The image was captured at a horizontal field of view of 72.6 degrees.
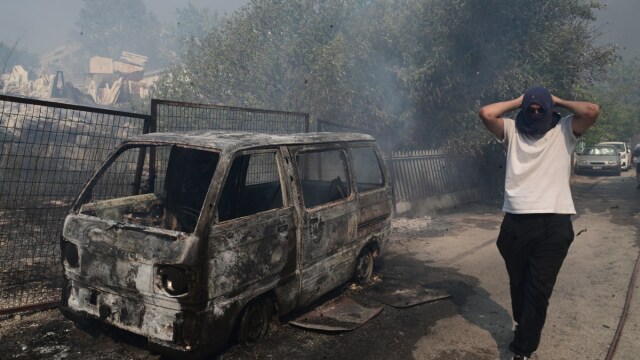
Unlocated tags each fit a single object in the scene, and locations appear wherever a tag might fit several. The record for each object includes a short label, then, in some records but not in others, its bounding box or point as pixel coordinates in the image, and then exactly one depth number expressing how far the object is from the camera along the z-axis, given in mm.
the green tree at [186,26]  75250
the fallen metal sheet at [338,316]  4352
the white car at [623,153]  24011
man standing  3312
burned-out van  3219
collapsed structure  28531
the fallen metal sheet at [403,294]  5113
